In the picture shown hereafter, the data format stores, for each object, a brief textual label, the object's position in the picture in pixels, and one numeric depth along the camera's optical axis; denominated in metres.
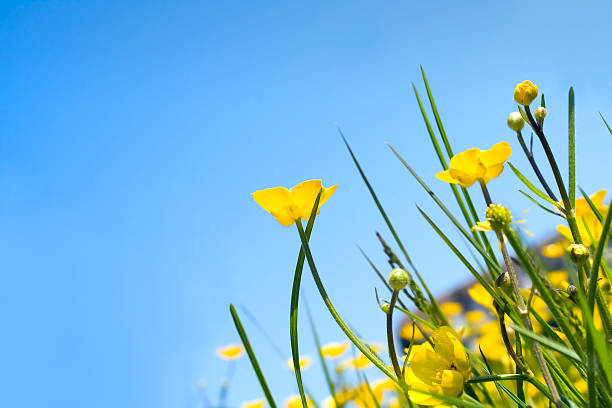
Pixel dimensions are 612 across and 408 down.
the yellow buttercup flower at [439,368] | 0.37
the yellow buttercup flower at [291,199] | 0.39
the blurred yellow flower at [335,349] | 1.79
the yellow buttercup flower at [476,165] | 0.38
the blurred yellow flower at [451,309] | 1.97
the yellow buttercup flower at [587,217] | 0.43
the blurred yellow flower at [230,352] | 2.12
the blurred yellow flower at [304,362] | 1.88
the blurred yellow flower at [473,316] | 1.91
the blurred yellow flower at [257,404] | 1.71
